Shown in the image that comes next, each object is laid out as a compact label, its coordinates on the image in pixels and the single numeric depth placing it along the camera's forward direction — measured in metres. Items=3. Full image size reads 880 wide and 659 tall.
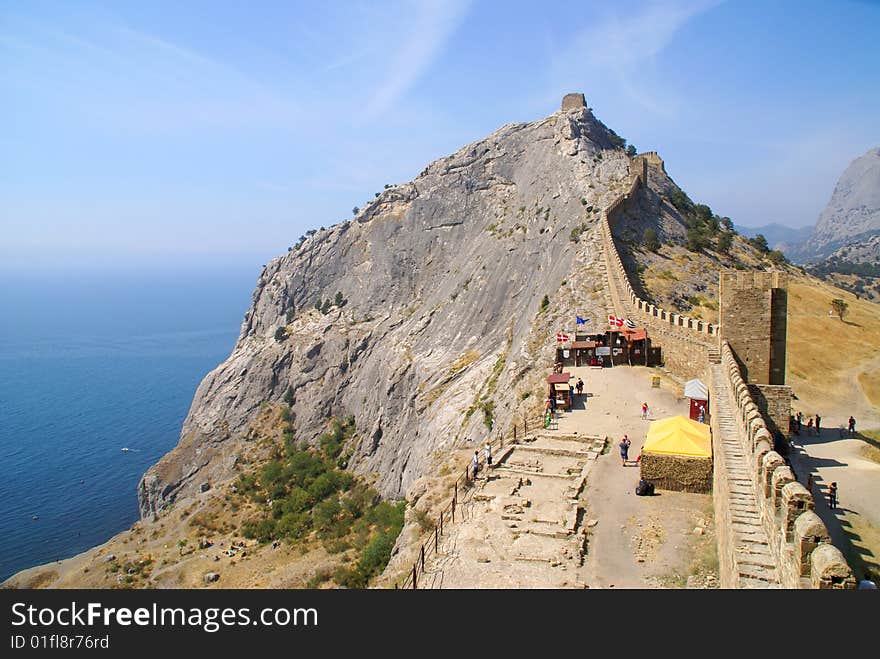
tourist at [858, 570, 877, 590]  8.44
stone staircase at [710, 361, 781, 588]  9.34
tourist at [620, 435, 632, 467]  19.16
